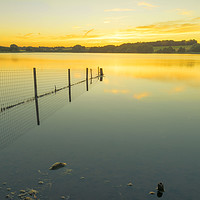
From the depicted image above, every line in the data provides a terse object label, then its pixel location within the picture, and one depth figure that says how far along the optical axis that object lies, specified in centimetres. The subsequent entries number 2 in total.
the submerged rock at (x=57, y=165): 820
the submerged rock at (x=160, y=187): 679
